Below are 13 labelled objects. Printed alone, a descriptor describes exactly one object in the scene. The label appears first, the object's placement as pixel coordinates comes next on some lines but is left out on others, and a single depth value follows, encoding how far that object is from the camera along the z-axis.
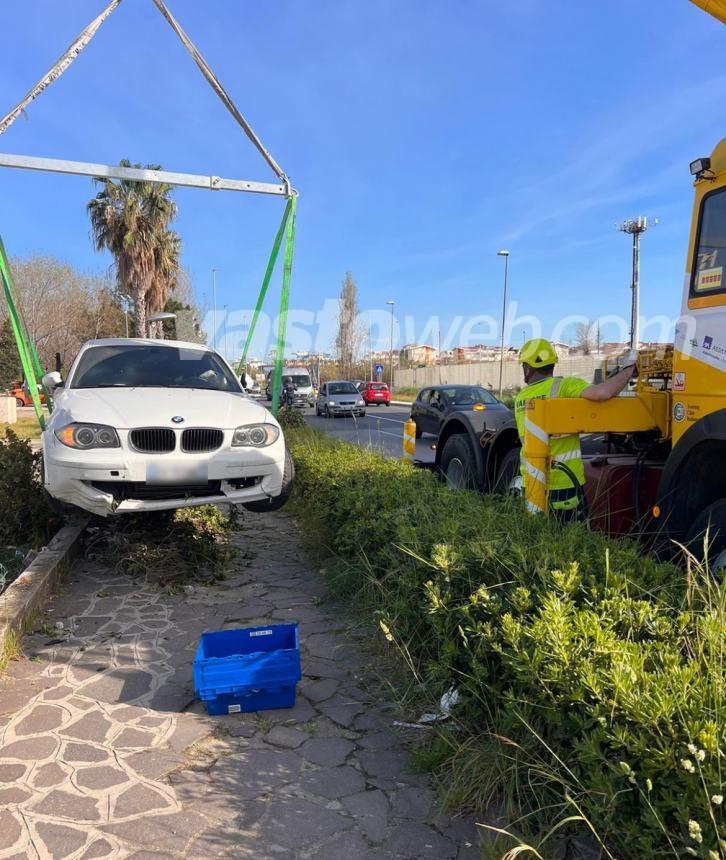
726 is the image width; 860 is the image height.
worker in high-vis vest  4.00
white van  37.41
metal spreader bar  6.55
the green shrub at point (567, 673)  1.66
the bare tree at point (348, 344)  66.44
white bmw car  4.47
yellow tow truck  3.33
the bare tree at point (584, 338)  38.74
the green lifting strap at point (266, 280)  7.33
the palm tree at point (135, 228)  24.27
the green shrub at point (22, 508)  5.80
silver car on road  29.91
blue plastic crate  2.99
